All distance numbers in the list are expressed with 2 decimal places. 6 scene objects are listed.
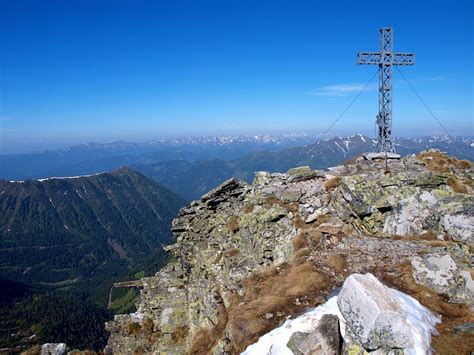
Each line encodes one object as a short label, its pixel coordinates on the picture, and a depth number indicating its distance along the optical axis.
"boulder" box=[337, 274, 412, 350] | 11.95
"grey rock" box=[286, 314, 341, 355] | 12.80
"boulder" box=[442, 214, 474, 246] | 21.53
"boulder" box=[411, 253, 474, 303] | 16.66
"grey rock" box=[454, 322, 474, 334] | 13.20
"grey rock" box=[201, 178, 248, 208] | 33.78
